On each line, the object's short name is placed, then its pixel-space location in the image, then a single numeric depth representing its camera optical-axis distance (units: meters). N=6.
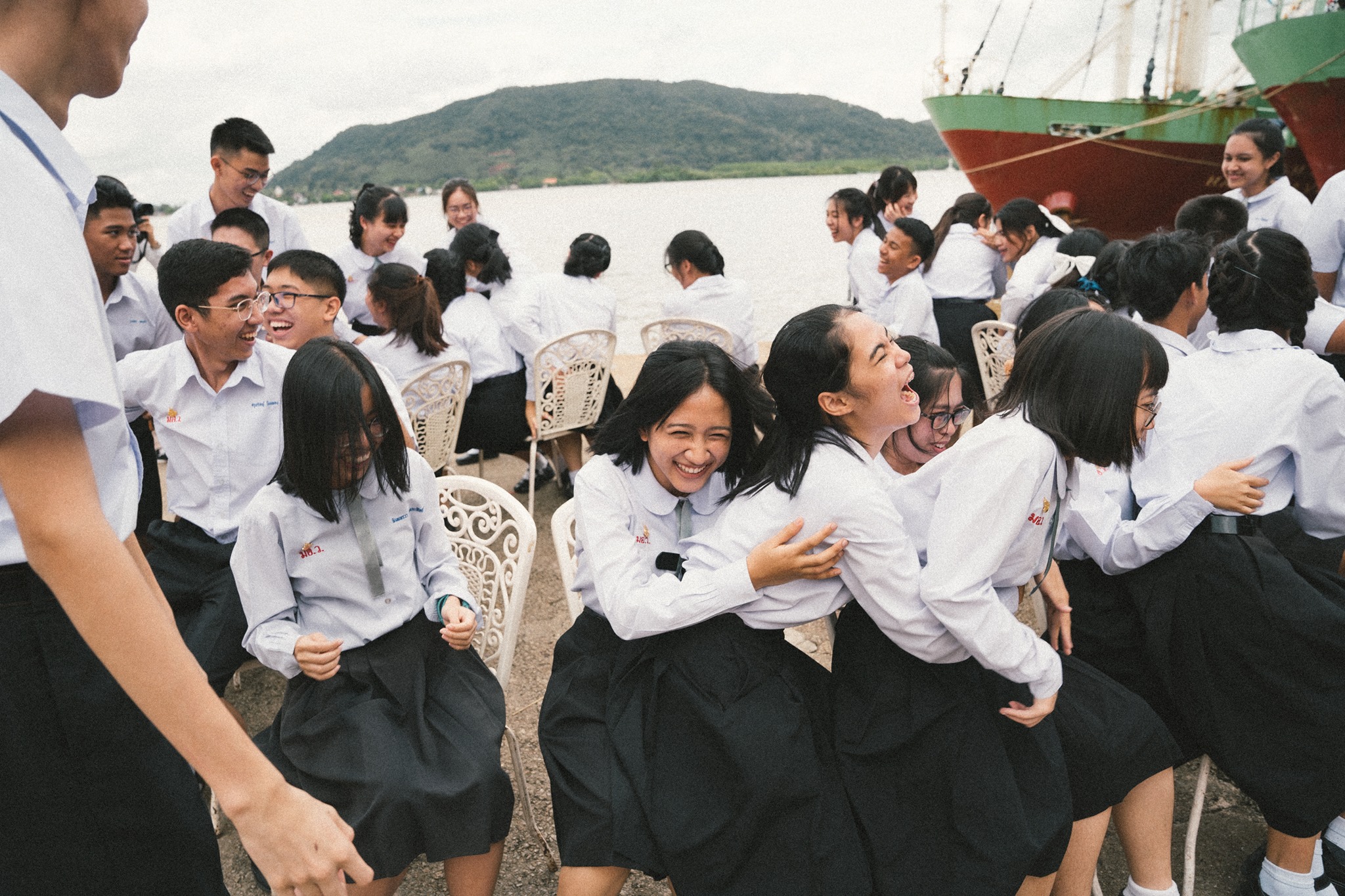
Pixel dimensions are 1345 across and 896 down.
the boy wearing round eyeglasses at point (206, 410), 2.28
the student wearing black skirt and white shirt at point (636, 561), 1.65
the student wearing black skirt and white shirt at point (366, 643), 1.68
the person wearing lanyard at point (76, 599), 0.70
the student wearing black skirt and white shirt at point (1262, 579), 1.84
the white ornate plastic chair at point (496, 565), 2.12
